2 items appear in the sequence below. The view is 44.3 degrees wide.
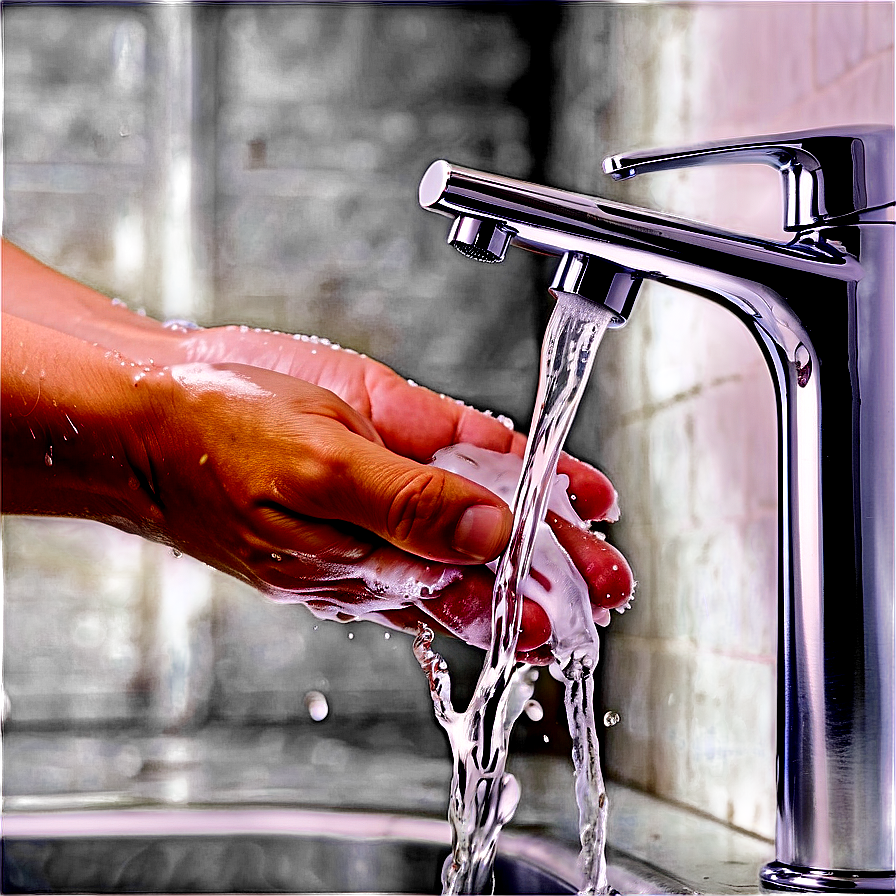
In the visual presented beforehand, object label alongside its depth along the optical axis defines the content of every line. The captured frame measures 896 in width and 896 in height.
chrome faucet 0.45
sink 0.81
